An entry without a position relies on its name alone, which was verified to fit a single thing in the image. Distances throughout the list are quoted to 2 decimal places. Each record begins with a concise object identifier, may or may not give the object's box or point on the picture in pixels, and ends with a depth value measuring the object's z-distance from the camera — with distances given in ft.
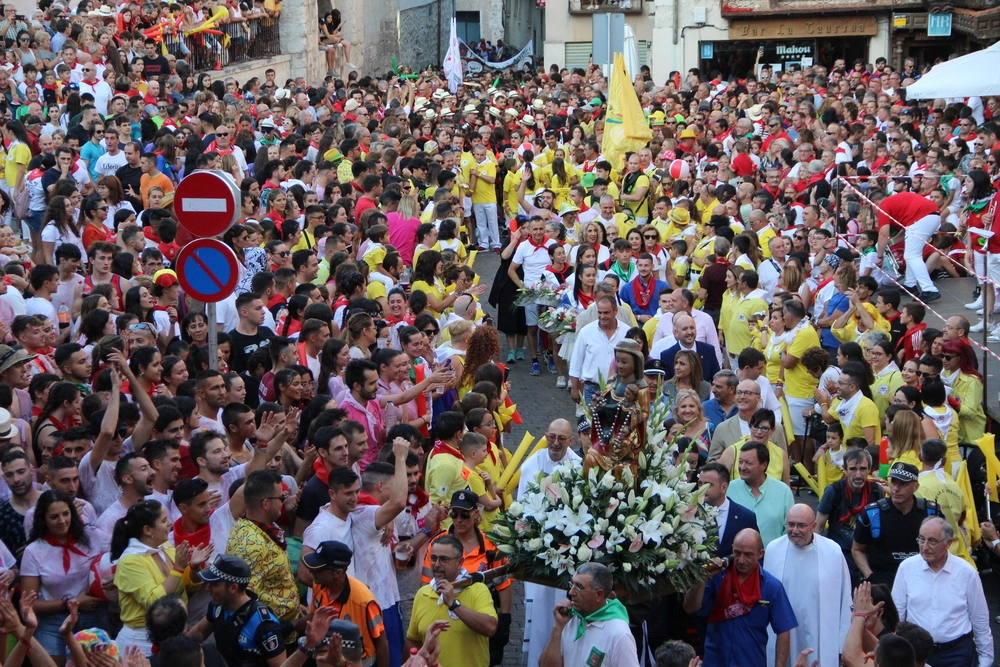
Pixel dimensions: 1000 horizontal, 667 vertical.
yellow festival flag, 125.63
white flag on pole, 184.57
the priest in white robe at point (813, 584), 45.65
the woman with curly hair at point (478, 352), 65.18
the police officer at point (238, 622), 37.44
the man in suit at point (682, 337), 70.65
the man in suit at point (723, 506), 47.04
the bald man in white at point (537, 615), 45.18
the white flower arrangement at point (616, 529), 40.54
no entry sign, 57.16
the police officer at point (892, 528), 49.72
